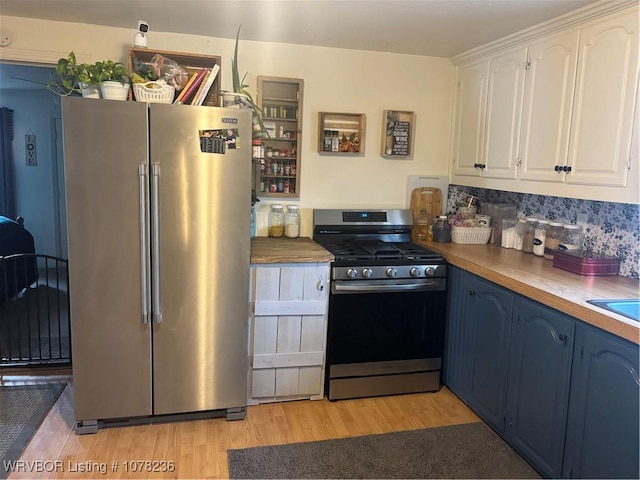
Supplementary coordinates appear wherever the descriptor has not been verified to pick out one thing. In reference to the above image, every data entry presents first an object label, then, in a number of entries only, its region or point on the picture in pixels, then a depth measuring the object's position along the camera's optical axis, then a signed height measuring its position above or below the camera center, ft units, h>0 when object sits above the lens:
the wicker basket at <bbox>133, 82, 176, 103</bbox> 7.68 +1.30
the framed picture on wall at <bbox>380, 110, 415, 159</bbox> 11.06 +1.13
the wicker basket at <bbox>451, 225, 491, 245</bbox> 10.62 -1.09
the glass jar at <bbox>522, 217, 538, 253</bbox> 9.71 -0.97
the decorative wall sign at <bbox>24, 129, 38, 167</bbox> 18.51 +0.86
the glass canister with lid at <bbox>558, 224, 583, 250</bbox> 8.82 -0.91
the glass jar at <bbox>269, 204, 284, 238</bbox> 10.61 -0.94
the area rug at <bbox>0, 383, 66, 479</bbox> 7.46 -4.22
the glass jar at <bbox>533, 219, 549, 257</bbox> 9.32 -0.96
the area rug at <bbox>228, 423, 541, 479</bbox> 7.24 -4.31
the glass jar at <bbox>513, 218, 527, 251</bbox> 10.09 -0.99
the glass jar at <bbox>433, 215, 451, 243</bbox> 10.78 -1.04
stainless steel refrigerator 7.39 -1.27
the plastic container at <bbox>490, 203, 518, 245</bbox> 10.70 -0.64
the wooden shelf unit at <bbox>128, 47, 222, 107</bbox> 8.68 +2.16
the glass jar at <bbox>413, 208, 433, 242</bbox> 11.25 -1.02
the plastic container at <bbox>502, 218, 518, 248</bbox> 10.27 -0.98
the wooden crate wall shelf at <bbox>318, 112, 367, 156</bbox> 10.68 +1.06
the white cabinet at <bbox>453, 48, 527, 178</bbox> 9.31 +1.46
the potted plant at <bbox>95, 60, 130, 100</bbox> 7.53 +1.47
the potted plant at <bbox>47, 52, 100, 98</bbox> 7.48 +1.47
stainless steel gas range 9.16 -2.68
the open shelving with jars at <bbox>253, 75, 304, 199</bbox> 10.33 +0.90
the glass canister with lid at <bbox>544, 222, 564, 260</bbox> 9.12 -0.96
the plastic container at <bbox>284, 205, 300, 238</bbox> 10.60 -0.94
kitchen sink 6.01 -1.49
